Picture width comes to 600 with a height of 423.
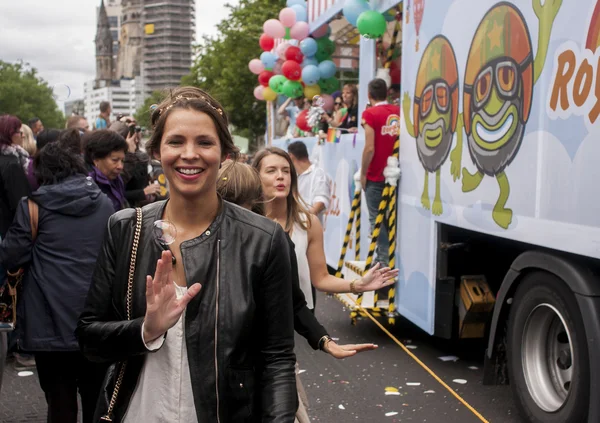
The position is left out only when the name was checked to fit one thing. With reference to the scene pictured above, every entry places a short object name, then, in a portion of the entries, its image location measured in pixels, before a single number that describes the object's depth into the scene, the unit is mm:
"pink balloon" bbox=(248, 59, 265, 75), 15528
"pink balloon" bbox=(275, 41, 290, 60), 12930
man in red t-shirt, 7207
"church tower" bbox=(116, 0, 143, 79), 181750
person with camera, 7427
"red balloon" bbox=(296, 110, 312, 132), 11852
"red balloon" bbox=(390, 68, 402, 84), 8527
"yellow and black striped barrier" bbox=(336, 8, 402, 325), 6711
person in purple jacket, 5055
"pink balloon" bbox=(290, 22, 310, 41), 11516
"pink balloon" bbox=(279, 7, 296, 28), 11969
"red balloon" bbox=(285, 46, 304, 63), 12587
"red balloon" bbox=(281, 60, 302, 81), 12703
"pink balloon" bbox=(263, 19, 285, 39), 13208
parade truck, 3867
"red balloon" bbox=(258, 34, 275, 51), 14819
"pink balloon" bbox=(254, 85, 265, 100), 15484
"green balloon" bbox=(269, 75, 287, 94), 13211
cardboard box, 5844
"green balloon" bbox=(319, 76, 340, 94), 12787
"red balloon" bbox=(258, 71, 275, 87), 15195
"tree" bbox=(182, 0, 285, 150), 36875
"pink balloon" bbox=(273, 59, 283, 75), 14044
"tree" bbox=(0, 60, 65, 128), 95744
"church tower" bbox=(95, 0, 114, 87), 194125
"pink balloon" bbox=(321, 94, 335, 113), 12007
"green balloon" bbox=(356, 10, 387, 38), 7586
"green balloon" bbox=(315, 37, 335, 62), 11867
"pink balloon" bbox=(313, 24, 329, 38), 10941
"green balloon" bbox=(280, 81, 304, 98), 12961
